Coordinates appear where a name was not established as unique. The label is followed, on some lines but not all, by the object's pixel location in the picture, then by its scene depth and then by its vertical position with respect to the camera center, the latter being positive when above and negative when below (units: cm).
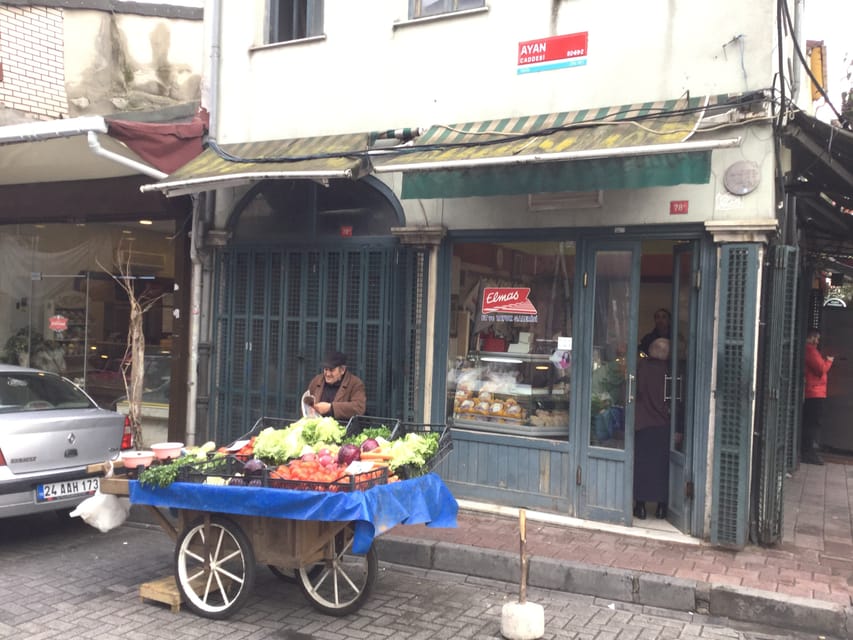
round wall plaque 578 +121
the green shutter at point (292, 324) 762 -13
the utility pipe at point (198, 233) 848 +90
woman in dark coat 663 -99
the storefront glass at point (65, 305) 1123 +0
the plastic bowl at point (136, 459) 479 -101
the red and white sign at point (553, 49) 661 +255
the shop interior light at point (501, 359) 714 -40
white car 567 -114
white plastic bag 487 -139
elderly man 648 -73
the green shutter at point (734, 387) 576 -49
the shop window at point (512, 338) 682 -18
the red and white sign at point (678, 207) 607 +100
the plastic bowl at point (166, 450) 483 -96
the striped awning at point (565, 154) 538 +129
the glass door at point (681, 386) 619 -56
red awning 746 +184
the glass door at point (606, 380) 641 -53
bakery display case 686 -74
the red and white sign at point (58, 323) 1138 -28
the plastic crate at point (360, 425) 520 -93
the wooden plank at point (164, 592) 476 -190
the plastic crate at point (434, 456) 469 -98
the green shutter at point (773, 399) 588 -59
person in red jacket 964 -89
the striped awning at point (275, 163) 666 +147
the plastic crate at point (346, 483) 414 -99
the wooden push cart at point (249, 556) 447 -158
